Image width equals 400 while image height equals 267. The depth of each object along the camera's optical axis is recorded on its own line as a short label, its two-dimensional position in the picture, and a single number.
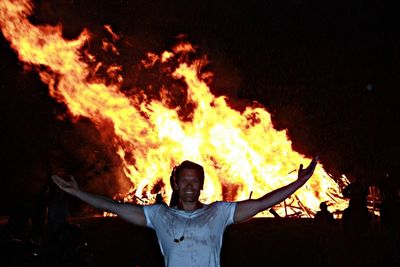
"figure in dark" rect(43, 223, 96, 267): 5.70
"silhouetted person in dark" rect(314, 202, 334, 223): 9.81
